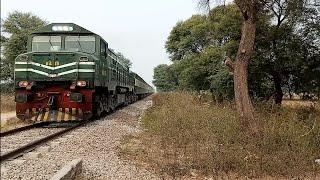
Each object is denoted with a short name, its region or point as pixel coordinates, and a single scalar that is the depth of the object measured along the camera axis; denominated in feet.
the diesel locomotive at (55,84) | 48.08
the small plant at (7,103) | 76.13
